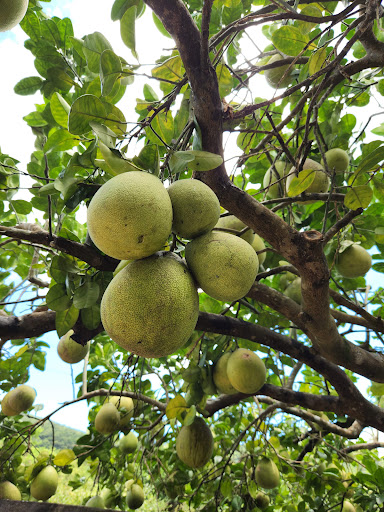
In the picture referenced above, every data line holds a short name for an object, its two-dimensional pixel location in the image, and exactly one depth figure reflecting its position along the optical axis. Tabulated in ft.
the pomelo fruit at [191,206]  3.41
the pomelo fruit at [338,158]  7.47
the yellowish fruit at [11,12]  4.68
